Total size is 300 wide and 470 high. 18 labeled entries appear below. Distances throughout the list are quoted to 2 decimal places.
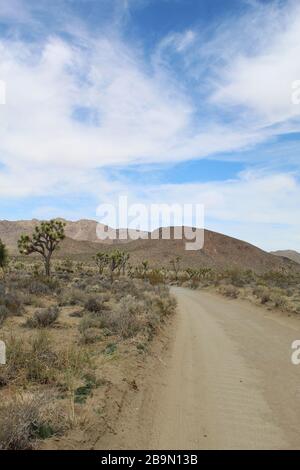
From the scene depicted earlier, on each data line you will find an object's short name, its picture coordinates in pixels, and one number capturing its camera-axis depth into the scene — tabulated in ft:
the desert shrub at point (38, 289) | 78.84
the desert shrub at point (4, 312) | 49.42
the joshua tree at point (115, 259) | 203.21
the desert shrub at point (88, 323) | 44.45
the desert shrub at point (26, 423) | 16.93
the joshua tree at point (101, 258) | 222.03
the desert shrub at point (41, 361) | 26.27
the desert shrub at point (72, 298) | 70.15
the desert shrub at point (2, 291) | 63.17
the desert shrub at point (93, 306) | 61.16
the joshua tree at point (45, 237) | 127.12
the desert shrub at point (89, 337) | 39.26
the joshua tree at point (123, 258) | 227.44
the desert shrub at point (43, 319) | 46.78
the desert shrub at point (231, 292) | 105.04
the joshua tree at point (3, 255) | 147.74
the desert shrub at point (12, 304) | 54.84
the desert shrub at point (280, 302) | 71.76
